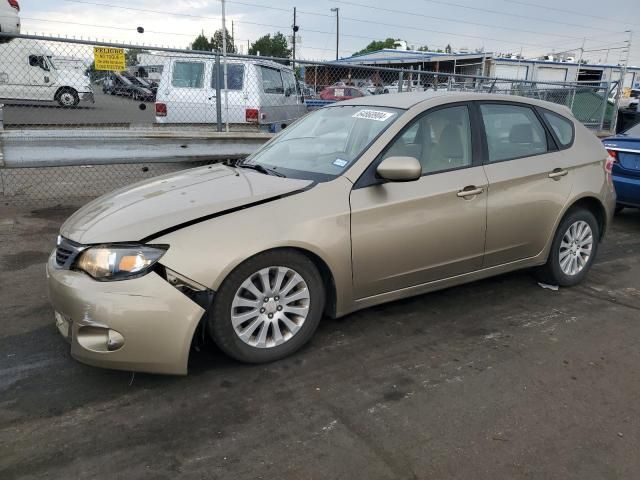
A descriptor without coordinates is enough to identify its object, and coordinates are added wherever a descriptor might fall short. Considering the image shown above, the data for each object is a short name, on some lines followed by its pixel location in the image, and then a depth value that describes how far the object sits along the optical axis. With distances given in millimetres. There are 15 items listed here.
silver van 8773
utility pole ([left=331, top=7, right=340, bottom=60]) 66494
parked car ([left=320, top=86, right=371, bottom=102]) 17502
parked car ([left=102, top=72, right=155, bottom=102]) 7623
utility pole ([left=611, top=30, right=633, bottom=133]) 13039
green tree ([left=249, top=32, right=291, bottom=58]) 69438
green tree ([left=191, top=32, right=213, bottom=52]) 67650
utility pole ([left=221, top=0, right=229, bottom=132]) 7281
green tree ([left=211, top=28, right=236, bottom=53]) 54212
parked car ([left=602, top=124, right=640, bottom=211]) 6656
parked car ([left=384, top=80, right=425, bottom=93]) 11008
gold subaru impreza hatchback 2855
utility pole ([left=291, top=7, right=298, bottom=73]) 50788
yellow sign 6410
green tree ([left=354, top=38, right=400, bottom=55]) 85625
